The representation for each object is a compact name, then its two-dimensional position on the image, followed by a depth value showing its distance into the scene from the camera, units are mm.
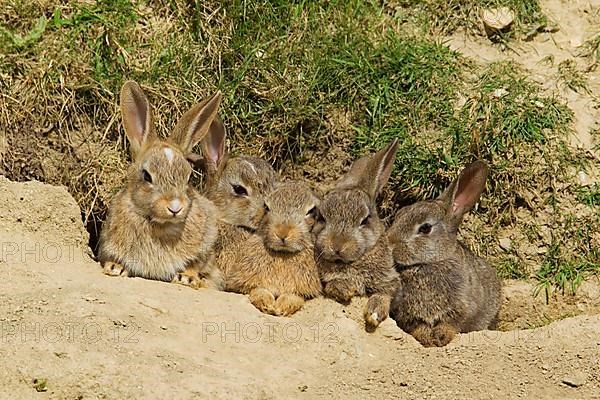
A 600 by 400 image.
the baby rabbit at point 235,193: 14034
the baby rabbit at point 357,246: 13398
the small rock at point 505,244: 15164
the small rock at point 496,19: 16172
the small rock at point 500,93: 15394
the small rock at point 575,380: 11891
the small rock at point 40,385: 10672
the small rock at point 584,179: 15055
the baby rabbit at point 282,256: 13430
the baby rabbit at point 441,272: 13547
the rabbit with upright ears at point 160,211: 13109
